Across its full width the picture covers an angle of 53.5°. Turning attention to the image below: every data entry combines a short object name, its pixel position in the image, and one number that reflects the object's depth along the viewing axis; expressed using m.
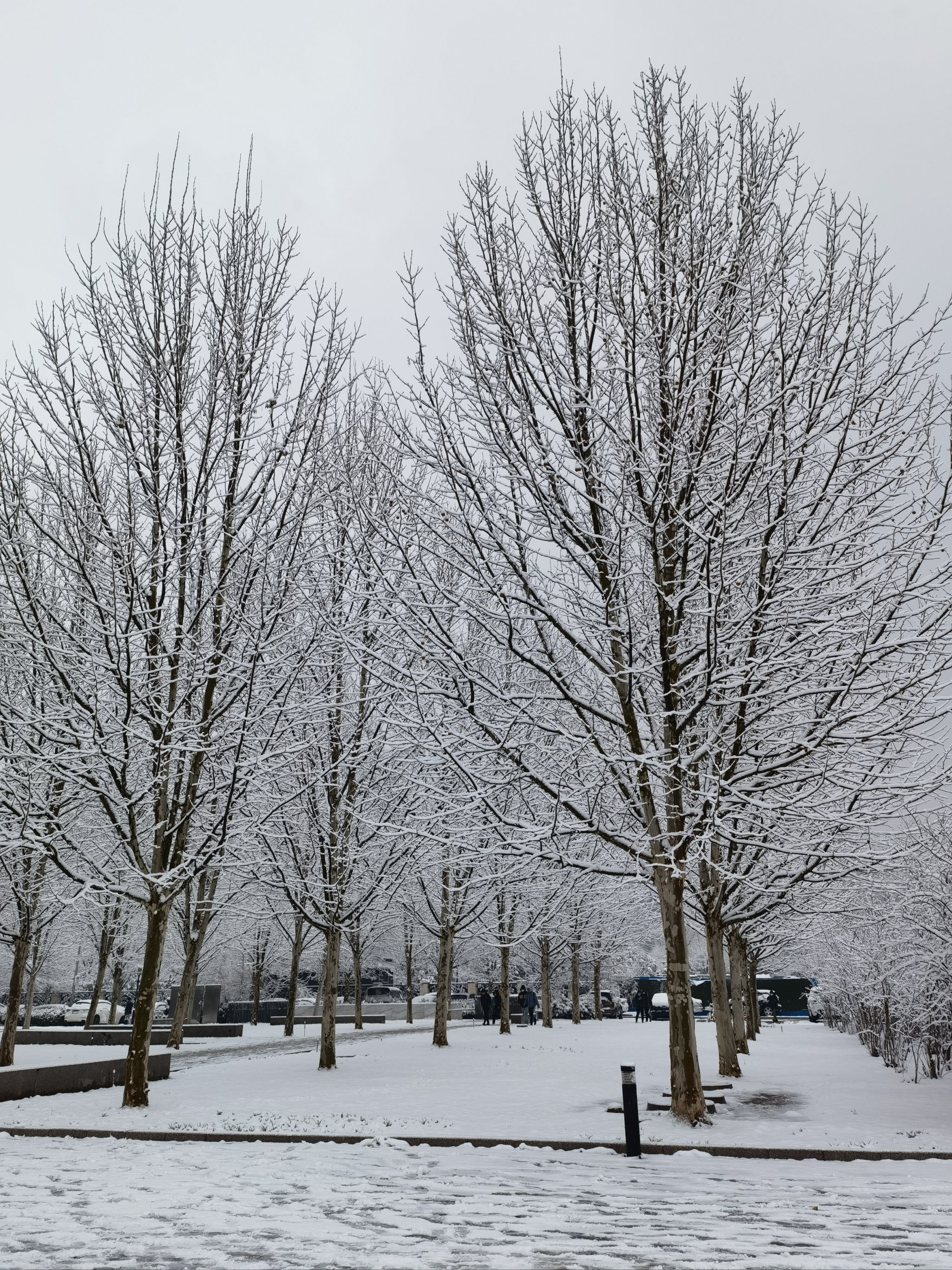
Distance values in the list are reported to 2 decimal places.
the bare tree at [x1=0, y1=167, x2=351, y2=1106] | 11.46
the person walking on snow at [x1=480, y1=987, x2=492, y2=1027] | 32.47
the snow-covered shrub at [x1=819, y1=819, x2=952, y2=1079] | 15.05
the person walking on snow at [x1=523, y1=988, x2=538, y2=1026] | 33.59
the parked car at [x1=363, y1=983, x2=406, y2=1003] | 55.06
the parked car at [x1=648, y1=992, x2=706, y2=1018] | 40.88
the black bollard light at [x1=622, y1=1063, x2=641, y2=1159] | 7.94
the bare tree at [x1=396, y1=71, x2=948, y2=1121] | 9.40
